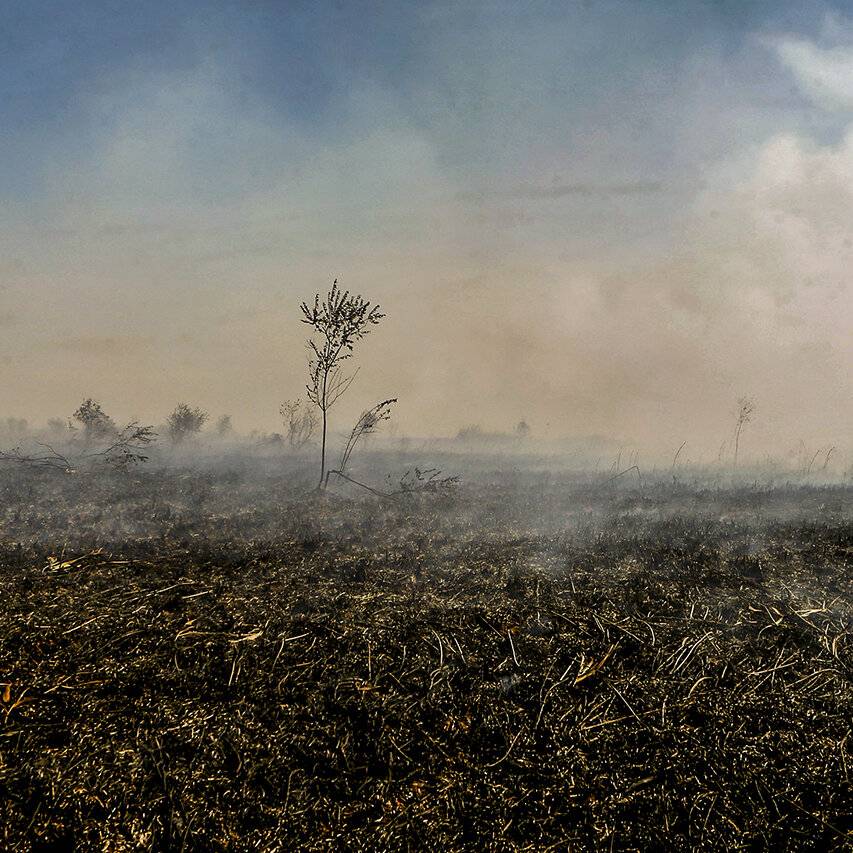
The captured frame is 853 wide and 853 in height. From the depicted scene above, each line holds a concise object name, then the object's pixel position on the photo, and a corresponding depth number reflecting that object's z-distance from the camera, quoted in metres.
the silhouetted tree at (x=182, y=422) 33.19
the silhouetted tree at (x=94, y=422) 28.06
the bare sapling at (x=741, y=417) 34.25
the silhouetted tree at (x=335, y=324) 17.48
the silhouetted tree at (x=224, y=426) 48.42
